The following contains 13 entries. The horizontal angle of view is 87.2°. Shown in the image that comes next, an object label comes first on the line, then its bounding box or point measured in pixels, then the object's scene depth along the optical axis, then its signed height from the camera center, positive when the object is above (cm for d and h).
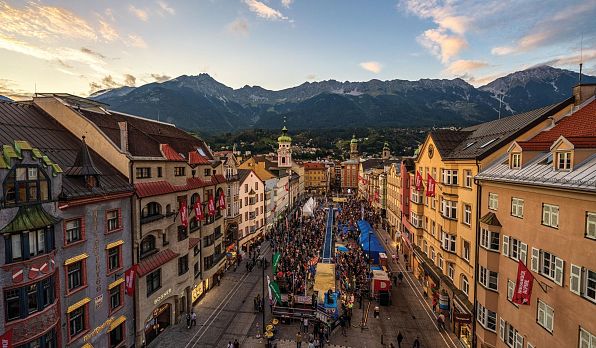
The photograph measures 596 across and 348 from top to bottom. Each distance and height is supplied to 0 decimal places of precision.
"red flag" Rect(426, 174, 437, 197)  3484 -289
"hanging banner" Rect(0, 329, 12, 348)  1557 -890
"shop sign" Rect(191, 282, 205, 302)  3611 -1540
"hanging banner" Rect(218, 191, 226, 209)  4059 -531
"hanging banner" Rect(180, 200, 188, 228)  2938 -503
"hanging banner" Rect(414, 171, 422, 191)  3886 -272
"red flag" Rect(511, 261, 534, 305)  1828 -735
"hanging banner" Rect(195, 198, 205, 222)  3256 -519
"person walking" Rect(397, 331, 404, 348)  2759 -1571
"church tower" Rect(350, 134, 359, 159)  19088 +610
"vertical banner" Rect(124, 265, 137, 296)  2344 -895
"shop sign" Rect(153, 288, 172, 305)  2808 -1243
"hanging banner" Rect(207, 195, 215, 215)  3803 -557
